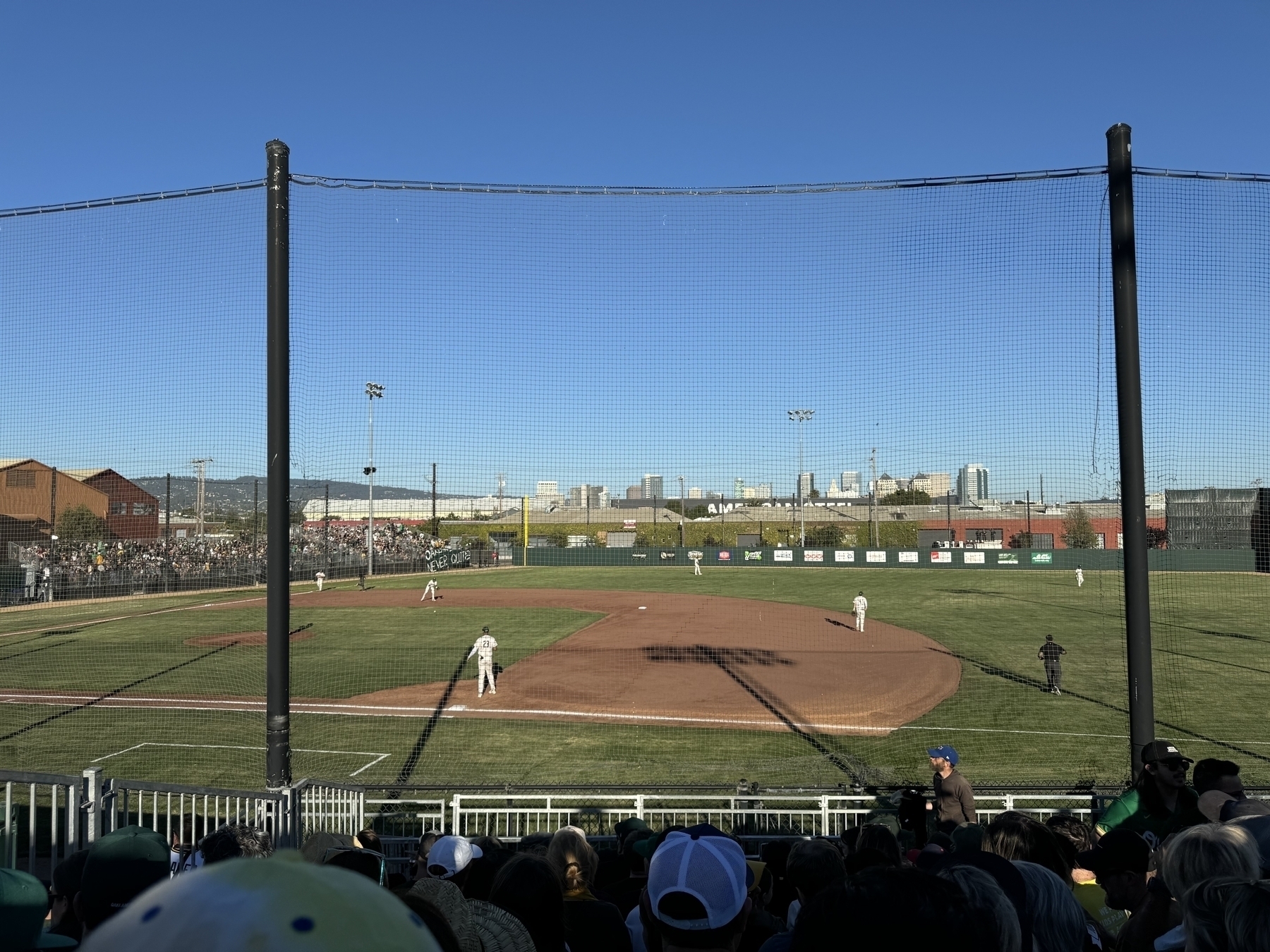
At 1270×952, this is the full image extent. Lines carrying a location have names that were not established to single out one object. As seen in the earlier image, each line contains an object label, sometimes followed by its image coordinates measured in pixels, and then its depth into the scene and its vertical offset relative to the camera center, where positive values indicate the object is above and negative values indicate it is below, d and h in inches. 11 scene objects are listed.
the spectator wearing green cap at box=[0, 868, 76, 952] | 80.1 -37.8
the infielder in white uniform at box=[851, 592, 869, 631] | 1093.1 -139.3
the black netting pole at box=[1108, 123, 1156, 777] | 295.6 -1.4
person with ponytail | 124.3 -62.4
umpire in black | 749.9 -143.1
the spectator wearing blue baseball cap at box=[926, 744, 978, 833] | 303.1 -105.2
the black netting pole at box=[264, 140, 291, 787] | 299.4 +2.5
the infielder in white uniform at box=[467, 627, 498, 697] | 748.6 -135.4
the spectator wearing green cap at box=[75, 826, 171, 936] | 108.2 -46.8
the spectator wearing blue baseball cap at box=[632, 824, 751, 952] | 90.6 -42.0
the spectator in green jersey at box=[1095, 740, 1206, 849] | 215.8 -78.4
